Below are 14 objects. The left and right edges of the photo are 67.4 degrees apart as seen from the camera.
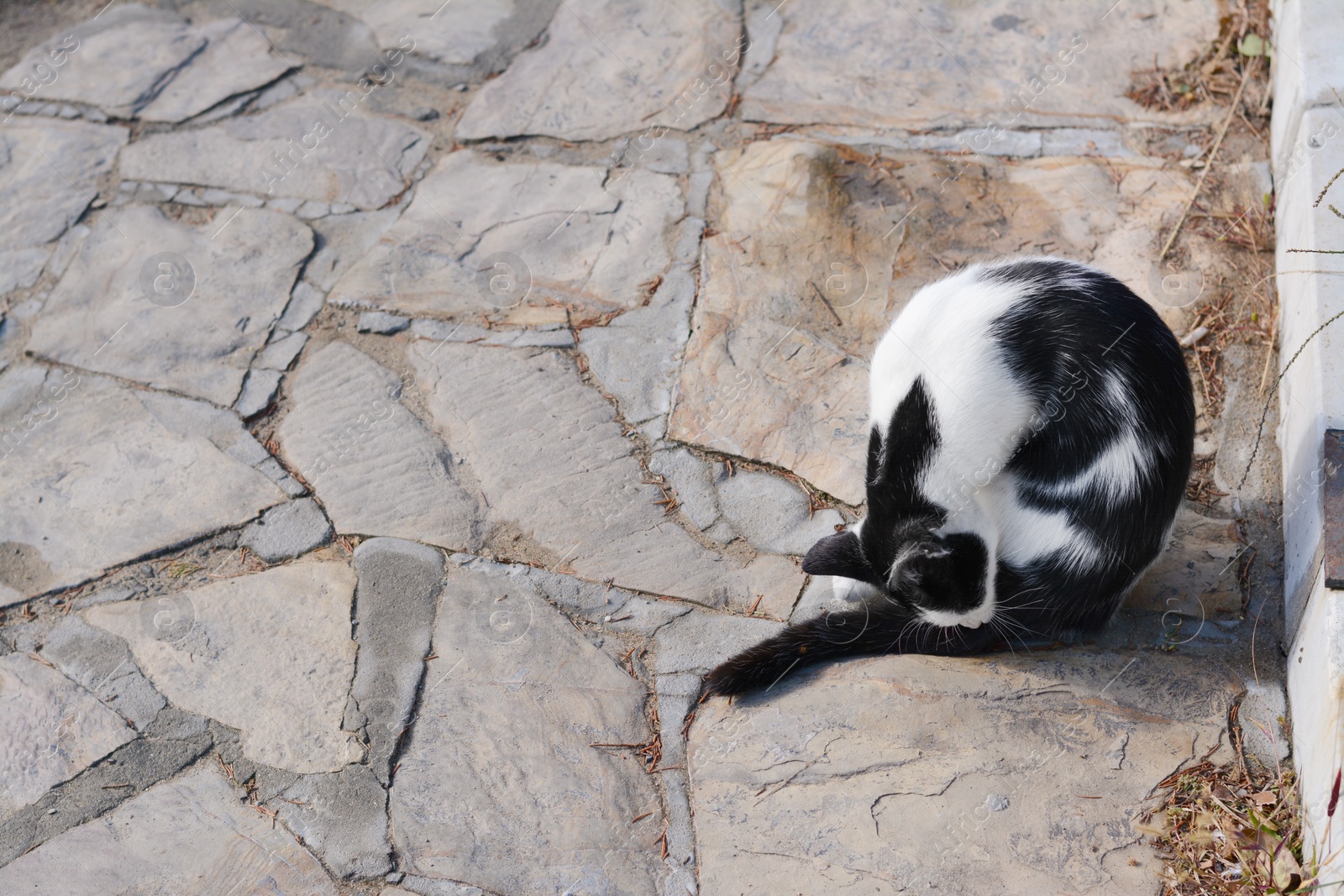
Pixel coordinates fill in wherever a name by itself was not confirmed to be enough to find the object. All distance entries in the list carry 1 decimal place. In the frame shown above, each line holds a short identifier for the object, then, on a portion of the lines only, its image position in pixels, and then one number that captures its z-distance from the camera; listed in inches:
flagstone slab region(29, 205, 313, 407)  140.4
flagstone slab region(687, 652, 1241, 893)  92.3
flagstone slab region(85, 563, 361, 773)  105.3
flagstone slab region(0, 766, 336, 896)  95.0
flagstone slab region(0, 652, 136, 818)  103.3
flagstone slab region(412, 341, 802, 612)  117.1
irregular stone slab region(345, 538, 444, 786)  105.4
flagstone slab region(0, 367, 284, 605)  121.7
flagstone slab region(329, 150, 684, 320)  144.6
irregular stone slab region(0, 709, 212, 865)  99.7
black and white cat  99.5
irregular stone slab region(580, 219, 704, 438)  132.3
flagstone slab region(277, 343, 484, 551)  122.1
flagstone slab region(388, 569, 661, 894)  95.7
